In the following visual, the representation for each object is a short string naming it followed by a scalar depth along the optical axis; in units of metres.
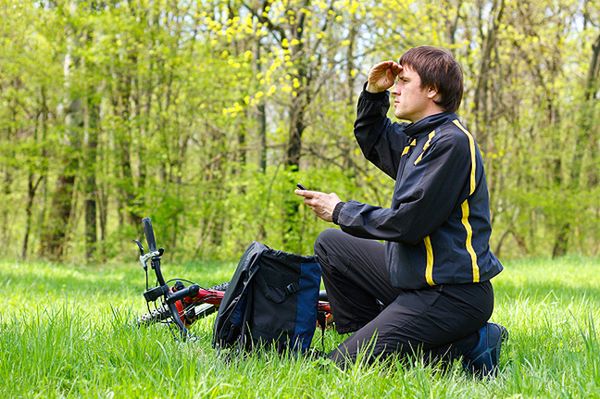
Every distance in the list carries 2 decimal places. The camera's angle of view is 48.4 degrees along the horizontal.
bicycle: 3.31
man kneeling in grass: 3.11
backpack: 3.31
